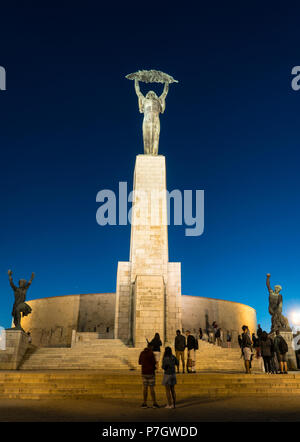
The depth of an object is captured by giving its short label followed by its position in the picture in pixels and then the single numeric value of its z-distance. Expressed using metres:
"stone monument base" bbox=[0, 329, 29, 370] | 13.84
